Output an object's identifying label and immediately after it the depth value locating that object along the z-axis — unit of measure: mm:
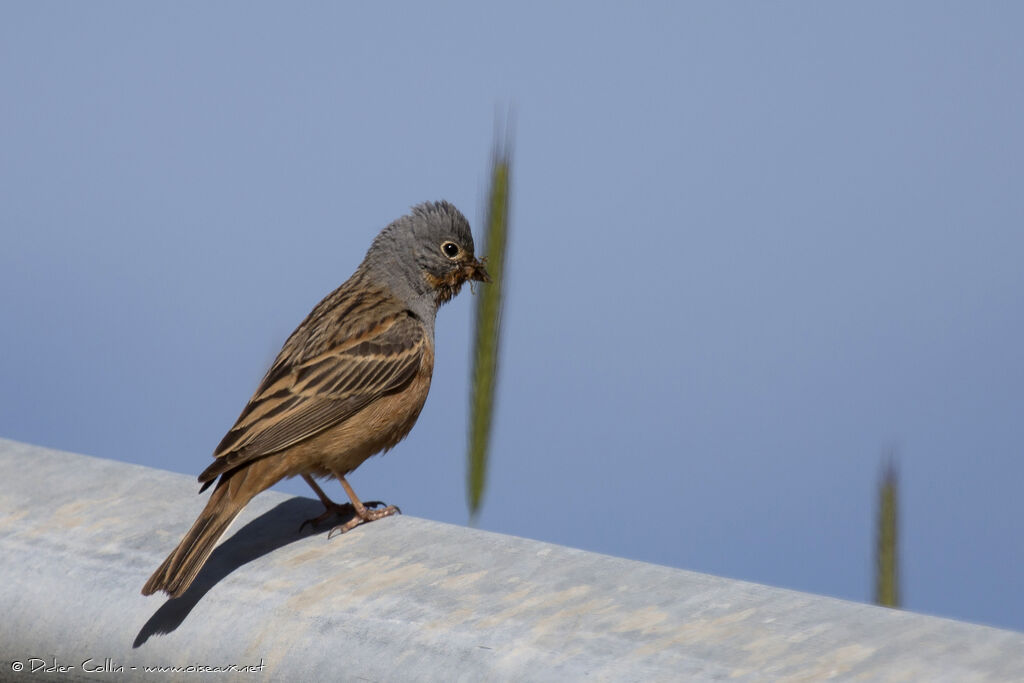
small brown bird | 9625
